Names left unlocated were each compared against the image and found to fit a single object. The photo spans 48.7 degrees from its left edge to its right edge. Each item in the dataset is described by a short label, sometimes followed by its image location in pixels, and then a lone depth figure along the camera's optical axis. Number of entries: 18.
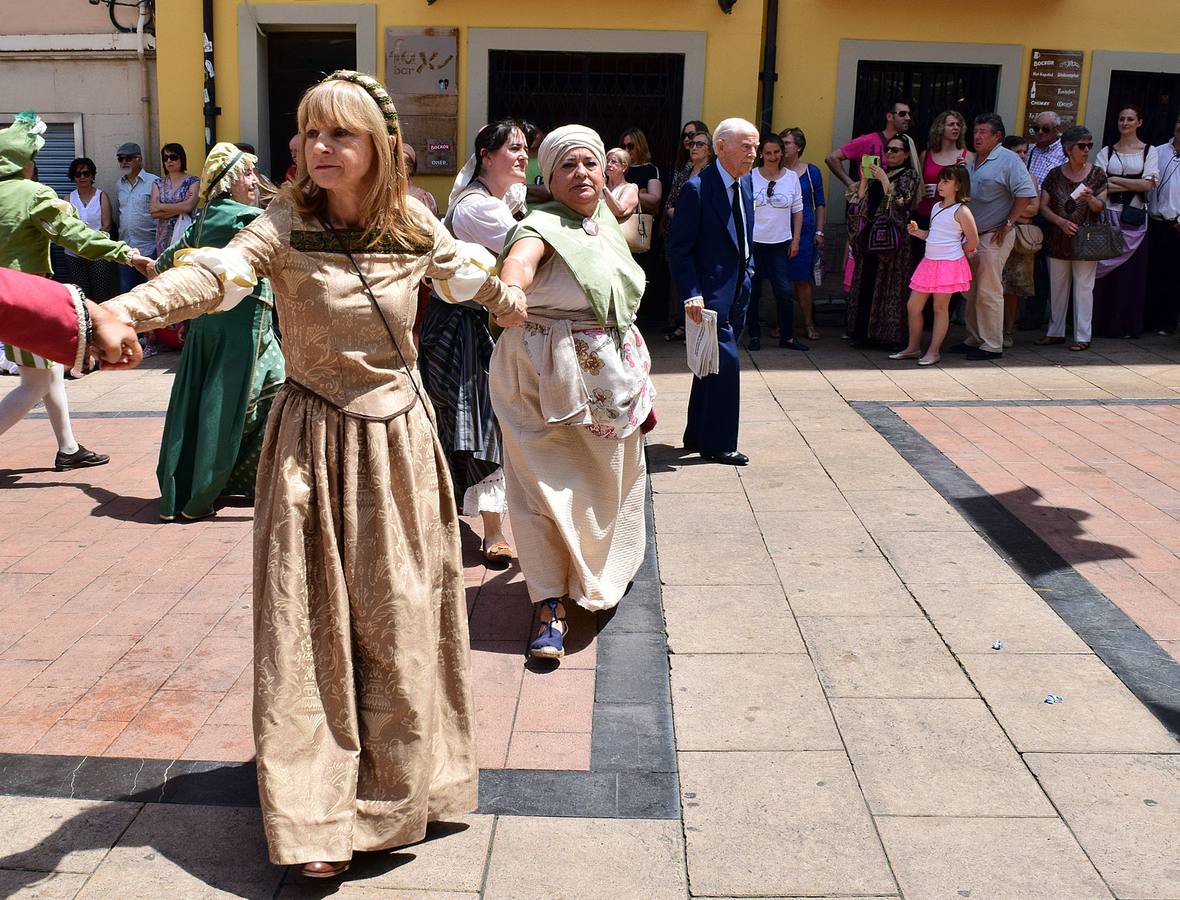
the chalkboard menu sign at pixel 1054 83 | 12.63
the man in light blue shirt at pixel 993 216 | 11.19
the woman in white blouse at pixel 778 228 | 11.51
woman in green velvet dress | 6.46
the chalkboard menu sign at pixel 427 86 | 12.34
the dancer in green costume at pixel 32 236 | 7.04
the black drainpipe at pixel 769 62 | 12.45
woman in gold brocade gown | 3.24
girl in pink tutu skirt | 10.62
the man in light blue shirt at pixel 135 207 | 12.48
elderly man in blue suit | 7.27
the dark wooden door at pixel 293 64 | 12.95
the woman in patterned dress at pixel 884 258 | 11.23
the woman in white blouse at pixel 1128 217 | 11.77
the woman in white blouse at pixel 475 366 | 5.54
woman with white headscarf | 4.73
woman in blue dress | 11.78
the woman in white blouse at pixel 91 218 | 12.23
